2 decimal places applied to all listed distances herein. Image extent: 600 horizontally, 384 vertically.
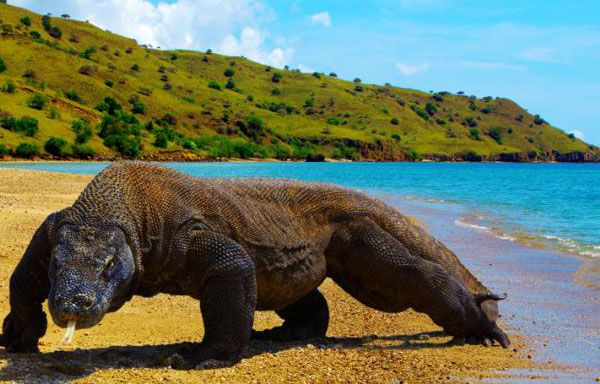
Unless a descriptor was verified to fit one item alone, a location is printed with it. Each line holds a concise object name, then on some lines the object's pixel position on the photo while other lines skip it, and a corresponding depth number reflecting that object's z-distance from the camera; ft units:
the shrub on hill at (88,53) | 514.52
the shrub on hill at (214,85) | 601.05
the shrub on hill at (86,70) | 452.35
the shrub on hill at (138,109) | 435.98
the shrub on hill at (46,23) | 574.56
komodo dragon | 21.95
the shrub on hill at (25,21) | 548.72
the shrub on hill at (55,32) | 575.38
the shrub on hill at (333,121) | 628.81
